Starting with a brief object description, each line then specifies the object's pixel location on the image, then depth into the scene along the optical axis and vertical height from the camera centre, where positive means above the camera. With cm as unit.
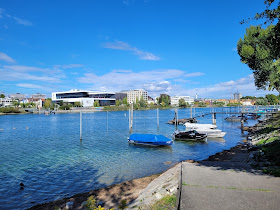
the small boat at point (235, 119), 7069 -514
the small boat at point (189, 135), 3388 -521
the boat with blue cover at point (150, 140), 2819 -495
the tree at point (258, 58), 3303 +836
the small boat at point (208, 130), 3722 -490
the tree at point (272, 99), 17562 +431
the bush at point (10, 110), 12458 -189
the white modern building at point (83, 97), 15725 +733
